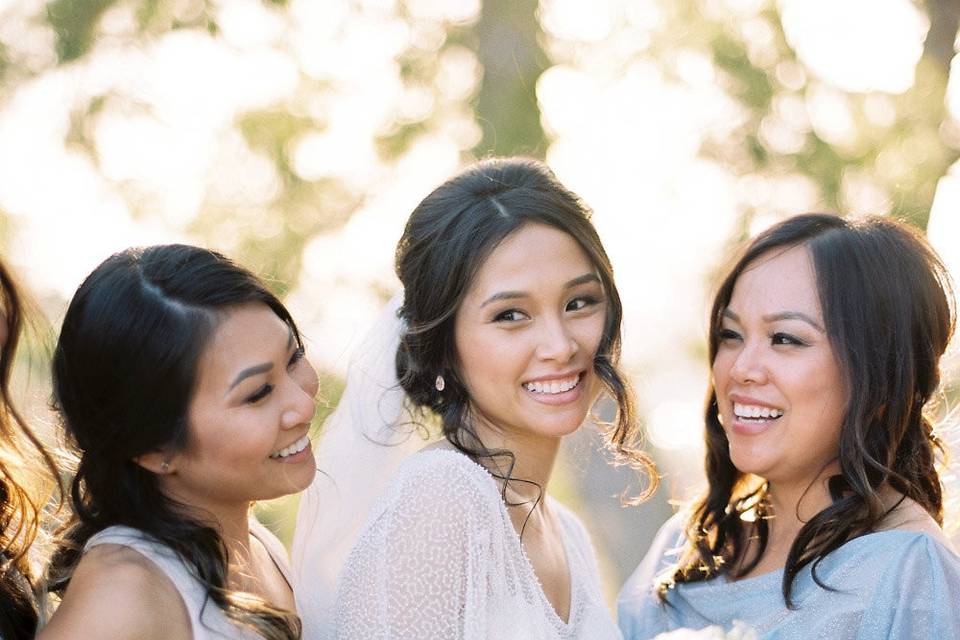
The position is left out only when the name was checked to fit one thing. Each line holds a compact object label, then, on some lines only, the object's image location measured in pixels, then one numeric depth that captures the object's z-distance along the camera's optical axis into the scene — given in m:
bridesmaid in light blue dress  3.53
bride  3.38
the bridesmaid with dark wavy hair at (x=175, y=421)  3.33
